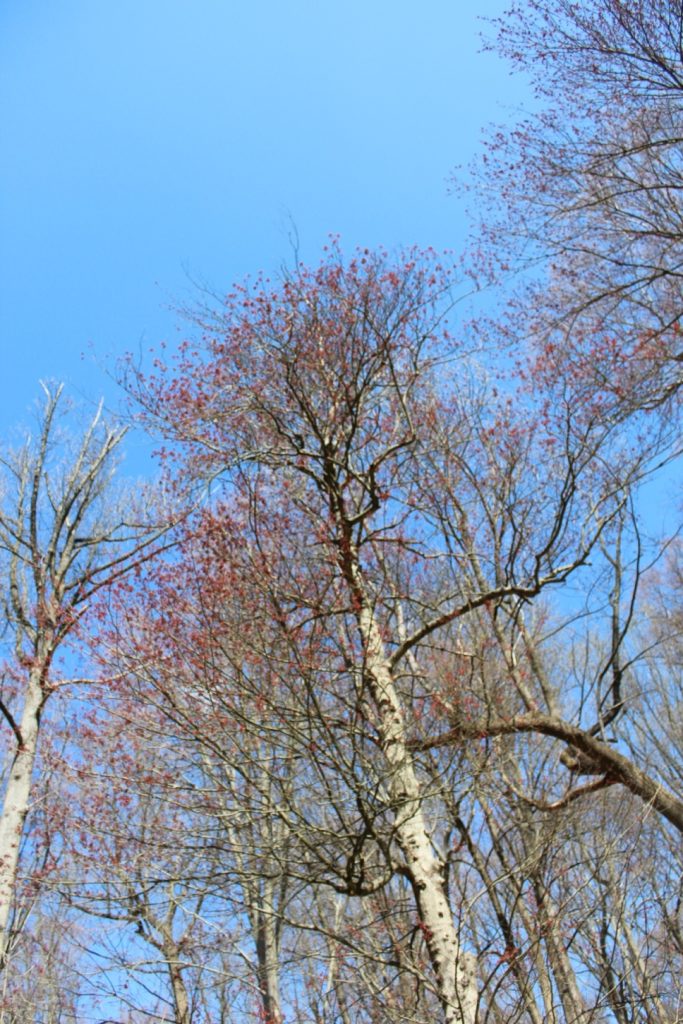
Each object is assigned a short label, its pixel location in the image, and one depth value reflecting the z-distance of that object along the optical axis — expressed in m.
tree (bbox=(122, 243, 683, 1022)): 3.94
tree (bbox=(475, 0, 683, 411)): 5.53
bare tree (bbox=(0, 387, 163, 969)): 6.33
